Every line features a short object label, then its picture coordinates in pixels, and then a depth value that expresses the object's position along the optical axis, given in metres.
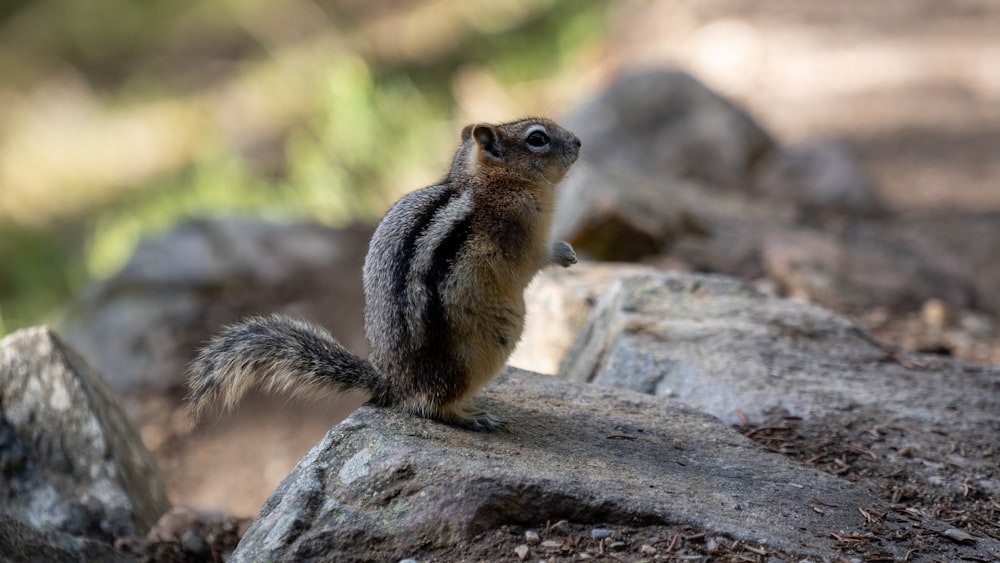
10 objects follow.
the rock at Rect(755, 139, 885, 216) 17.33
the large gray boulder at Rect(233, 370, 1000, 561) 5.51
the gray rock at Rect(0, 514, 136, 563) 5.83
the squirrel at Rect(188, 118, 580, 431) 6.50
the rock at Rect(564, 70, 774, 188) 18.36
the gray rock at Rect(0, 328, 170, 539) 7.66
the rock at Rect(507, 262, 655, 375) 10.16
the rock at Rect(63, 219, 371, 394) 15.16
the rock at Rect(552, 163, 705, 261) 12.62
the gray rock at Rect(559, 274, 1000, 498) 7.45
